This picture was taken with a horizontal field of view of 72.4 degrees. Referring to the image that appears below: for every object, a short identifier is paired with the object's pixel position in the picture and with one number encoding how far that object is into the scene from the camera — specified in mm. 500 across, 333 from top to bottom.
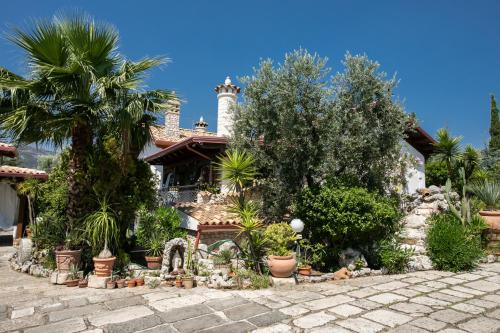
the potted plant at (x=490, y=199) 10867
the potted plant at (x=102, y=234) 7457
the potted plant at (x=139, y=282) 7258
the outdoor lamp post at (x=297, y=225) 7965
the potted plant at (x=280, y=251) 7500
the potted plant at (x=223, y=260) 8213
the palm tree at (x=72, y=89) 7273
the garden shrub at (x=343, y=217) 8312
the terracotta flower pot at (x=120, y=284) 7160
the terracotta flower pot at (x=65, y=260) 7539
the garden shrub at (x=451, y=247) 8977
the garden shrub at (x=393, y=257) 8734
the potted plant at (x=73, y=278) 7289
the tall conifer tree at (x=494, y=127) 28745
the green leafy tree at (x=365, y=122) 9266
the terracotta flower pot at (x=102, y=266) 7434
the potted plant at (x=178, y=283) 7164
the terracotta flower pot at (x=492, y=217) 10809
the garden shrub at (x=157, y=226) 8703
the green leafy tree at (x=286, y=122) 8938
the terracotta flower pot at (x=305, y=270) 8133
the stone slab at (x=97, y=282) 7147
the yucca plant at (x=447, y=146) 13547
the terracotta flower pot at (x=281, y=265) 7480
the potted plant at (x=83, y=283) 7223
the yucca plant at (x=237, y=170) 8648
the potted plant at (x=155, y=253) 8273
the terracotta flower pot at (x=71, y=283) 7277
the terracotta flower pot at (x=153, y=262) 8266
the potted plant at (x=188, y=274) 7074
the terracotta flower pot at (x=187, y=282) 7062
